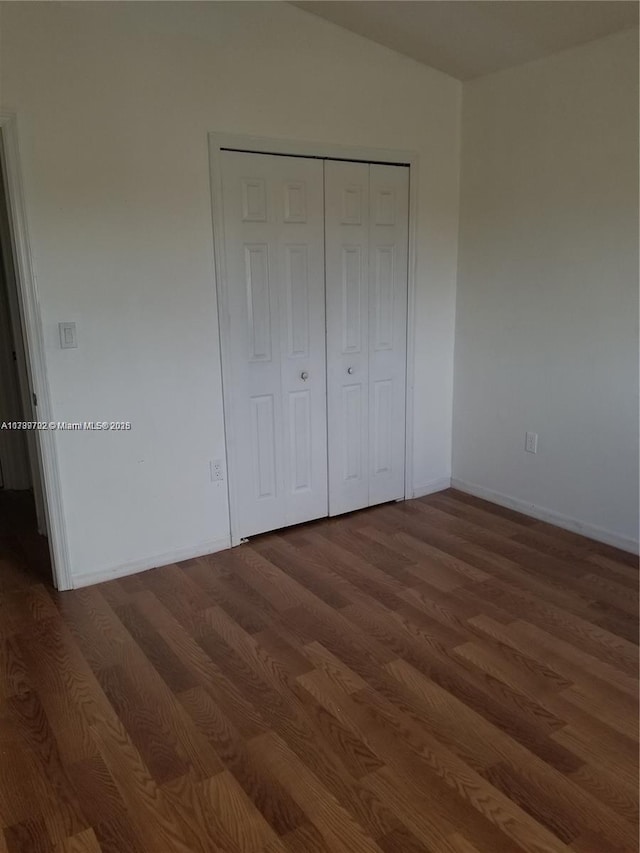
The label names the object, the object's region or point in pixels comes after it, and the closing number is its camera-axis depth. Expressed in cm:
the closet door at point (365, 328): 348
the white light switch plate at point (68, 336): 277
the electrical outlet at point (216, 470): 330
